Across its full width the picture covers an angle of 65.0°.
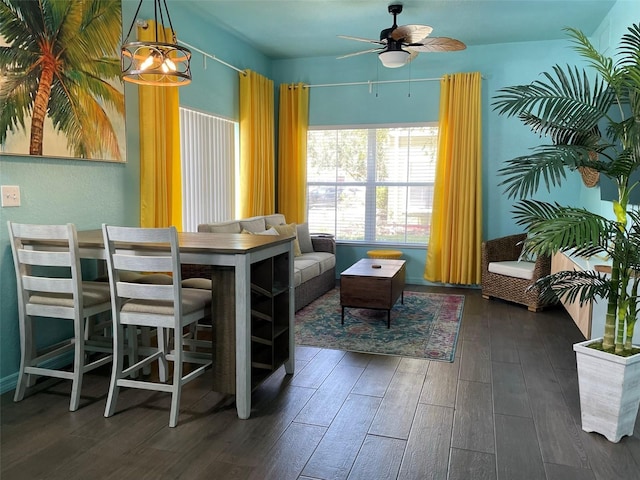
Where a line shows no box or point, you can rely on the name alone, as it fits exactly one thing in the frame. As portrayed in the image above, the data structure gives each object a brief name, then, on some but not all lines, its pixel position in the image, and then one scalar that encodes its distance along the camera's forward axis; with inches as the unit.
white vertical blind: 192.2
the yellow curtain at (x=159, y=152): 156.9
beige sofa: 188.2
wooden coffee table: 166.2
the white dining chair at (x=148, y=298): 97.5
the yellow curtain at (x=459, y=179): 228.4
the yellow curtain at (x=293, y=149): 256.2
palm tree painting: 113.9
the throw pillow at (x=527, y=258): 208.4
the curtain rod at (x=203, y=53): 151.8
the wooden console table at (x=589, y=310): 127.2
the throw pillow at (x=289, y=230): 213.6
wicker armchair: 193.9
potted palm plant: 90.0
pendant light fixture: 103.8
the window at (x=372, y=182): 247.9
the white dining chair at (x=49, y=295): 106.0
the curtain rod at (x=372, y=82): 237.6
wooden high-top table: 100.7
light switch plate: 113.9
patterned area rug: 149.2
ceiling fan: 157.9
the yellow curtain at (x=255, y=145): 226.7
